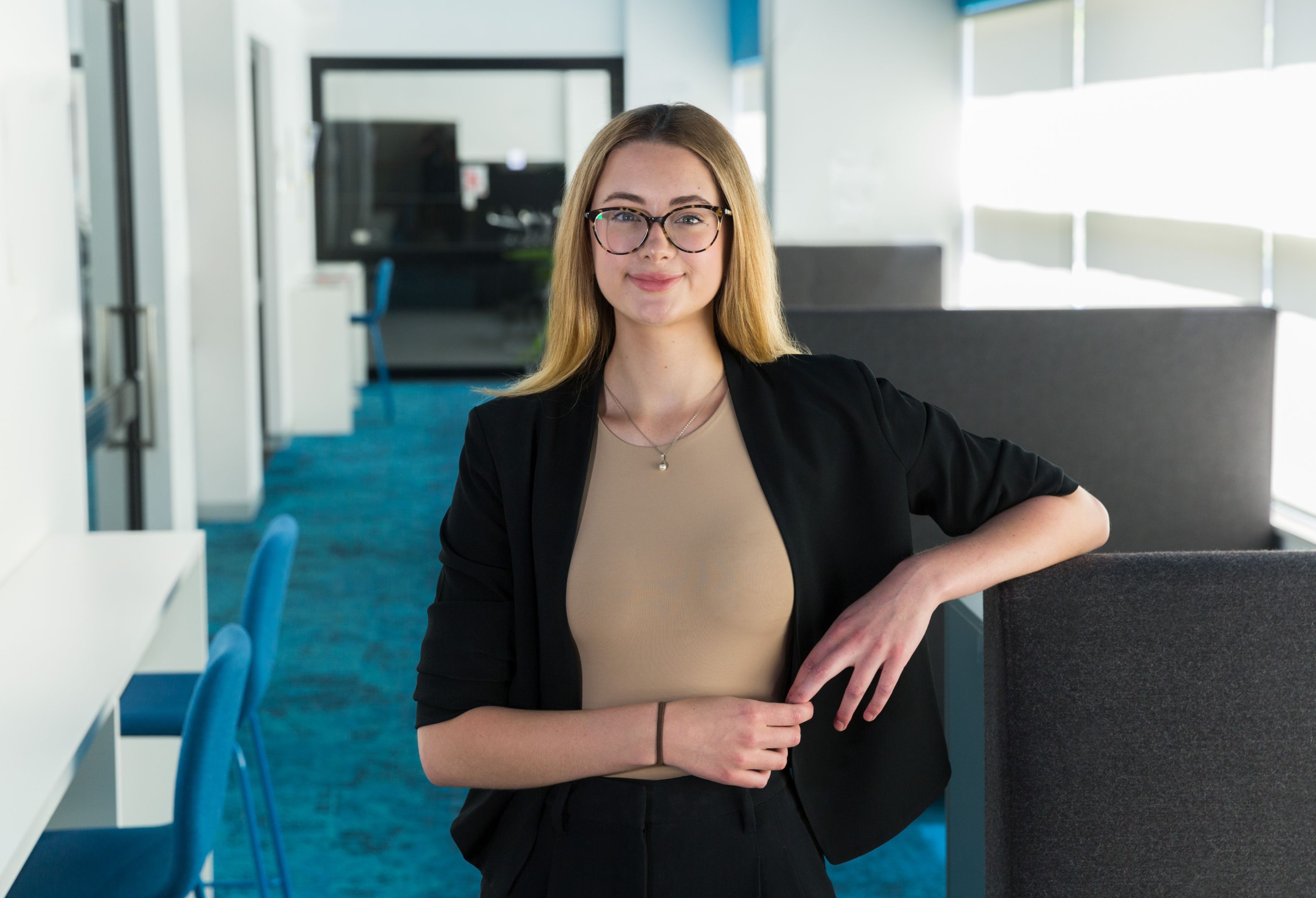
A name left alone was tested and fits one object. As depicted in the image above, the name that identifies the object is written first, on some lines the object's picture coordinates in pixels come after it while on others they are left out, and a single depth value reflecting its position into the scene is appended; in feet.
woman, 4.26
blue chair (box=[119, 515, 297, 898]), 8.29
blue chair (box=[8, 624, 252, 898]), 6.20
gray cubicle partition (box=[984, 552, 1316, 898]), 4.12
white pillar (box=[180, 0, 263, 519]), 21.11
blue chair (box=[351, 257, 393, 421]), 29.55
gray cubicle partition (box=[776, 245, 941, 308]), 16.71
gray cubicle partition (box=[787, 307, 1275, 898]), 9.87
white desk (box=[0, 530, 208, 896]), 5.70
